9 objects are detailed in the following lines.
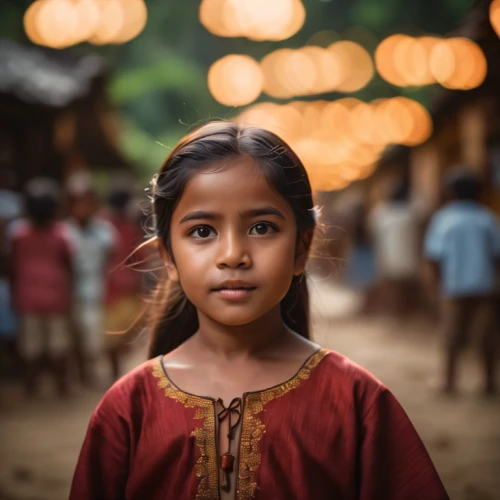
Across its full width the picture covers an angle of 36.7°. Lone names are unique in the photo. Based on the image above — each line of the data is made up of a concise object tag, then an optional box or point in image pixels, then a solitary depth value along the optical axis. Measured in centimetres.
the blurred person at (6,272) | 743
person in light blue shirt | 656
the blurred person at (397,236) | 1075
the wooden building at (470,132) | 828
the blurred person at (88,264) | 691
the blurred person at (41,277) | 655
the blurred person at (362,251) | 1343
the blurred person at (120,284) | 712
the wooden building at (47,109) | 905
